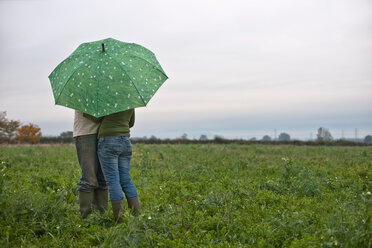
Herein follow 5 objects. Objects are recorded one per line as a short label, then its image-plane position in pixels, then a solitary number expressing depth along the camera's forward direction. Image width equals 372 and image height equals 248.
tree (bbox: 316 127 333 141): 53.42
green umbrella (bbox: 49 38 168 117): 3.67
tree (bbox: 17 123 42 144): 53.82
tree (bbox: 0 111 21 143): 45.62
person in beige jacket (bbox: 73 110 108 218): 4.04
